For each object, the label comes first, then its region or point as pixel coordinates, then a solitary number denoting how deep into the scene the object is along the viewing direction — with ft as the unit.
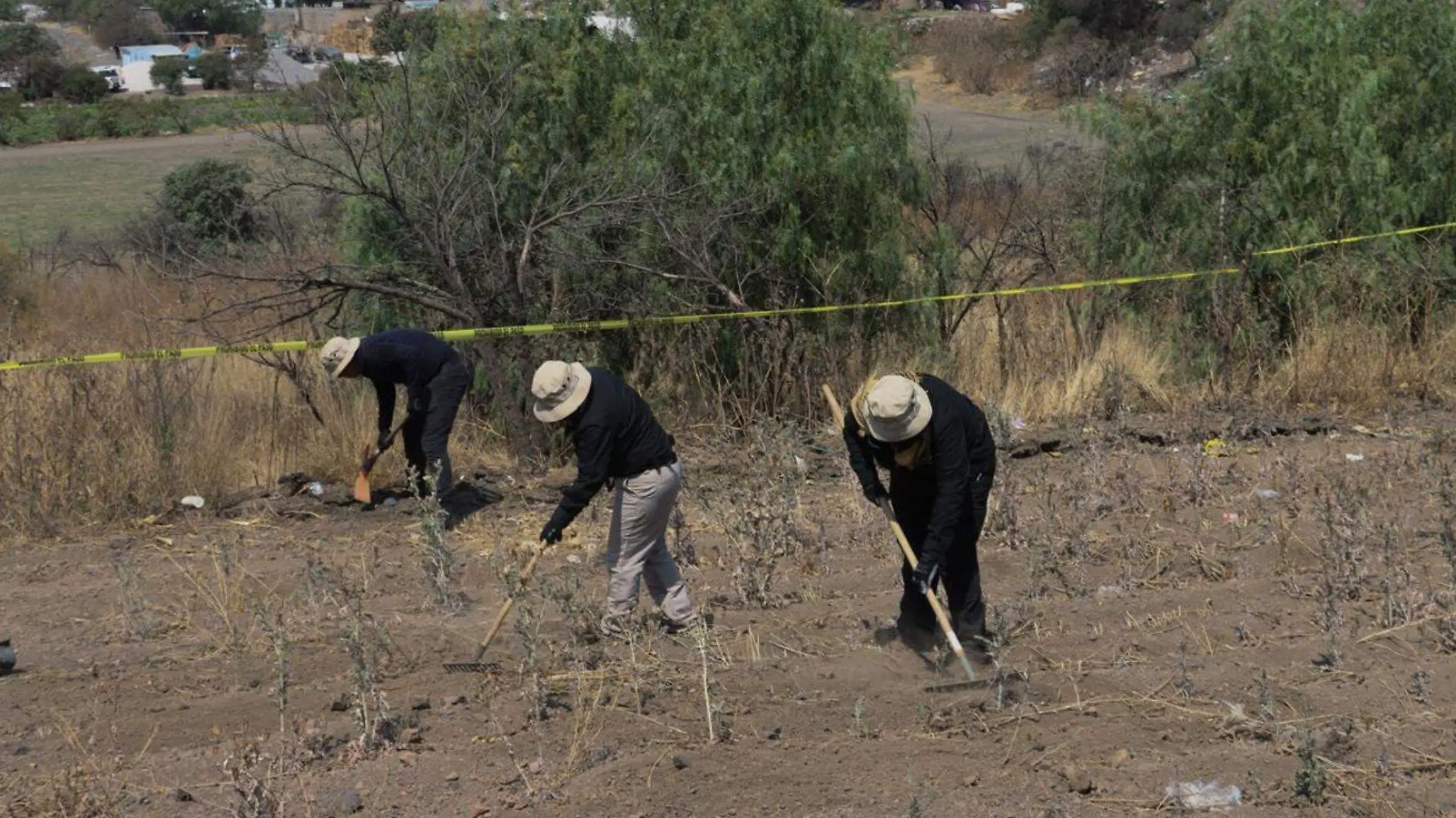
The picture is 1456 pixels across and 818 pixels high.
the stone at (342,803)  19.67
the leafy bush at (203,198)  67.82
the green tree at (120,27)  328.49
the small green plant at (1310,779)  18.69
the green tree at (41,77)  218.59
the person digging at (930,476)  21.85
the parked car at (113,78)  220.64
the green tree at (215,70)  222.69
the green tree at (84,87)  209.97
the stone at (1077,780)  19.48
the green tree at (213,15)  349.41
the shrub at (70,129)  170.60
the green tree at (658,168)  40.22
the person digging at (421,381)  33.53
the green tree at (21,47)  224.33
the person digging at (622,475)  24.30
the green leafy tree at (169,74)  222.89
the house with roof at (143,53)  272.10
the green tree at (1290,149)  45.32
